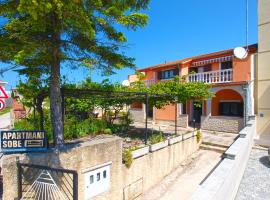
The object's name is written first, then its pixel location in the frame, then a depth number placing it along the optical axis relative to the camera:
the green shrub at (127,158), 8.73
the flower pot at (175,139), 12.07
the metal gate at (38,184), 6.12
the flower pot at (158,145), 10.38
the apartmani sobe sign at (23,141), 5.94
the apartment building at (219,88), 16.94
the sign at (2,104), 5.57
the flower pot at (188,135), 13.68
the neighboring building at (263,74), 14.97
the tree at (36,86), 6.25
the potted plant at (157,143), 10.51
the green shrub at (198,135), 15.39
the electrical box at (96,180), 7.02
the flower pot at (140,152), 9.24
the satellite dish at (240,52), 16.88
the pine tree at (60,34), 4.31
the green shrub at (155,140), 11.45
